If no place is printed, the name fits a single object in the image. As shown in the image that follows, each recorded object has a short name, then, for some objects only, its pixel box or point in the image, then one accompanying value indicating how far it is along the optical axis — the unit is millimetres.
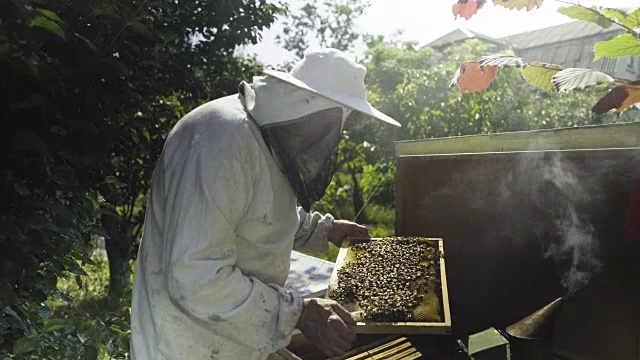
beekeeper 1822
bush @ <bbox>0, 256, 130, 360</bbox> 2154
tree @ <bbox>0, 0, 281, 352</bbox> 1514
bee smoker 2543
